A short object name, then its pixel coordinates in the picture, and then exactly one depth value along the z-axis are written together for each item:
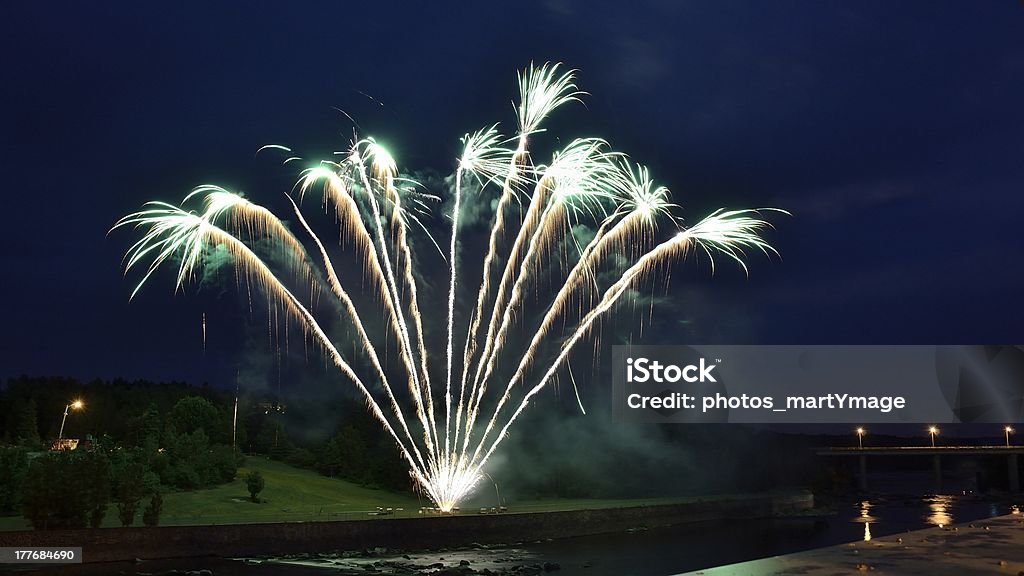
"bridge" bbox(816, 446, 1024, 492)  136.50
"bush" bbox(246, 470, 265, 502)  51.03
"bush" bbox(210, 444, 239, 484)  54.84
